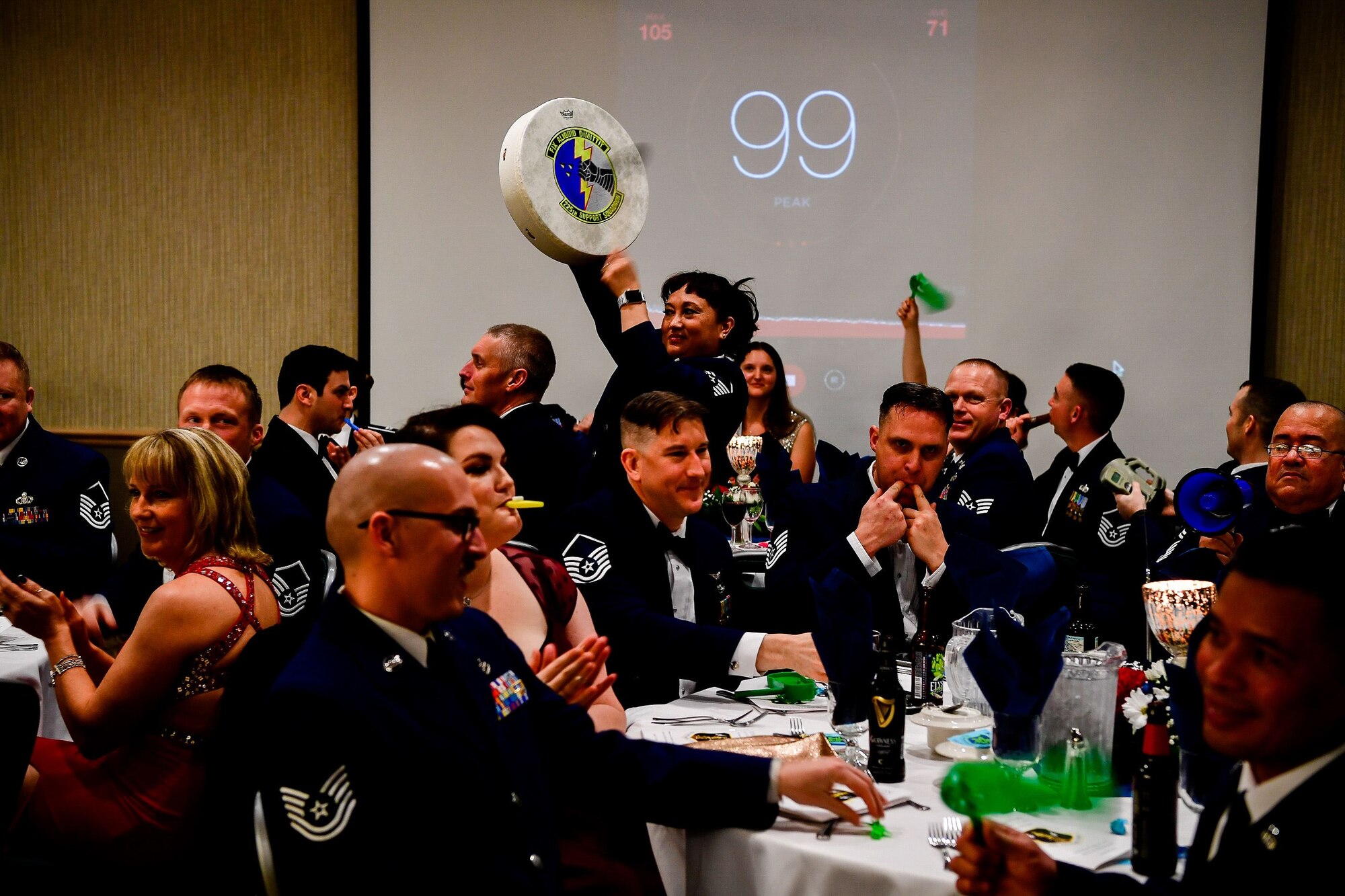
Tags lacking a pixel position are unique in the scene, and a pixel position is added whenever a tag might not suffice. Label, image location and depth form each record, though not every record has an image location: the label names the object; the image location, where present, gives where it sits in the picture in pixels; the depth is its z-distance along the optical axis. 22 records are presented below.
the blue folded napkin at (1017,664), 1.92
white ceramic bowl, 2.16
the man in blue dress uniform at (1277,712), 1.29
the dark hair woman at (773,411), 5.55
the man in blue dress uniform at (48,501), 3.88
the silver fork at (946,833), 1.73
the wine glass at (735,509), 4.65
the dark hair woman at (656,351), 3.31
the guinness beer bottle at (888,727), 2.00
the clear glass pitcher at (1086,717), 1.92
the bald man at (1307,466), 3.57
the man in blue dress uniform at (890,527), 3.07
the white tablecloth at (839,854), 1.69
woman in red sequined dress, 2.32
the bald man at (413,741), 1.45
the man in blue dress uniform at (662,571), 2.58
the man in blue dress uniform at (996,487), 4.18
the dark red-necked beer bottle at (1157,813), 1.64
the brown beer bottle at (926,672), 2.49
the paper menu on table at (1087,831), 1.69
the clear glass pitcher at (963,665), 2.38
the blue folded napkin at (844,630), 2.11
